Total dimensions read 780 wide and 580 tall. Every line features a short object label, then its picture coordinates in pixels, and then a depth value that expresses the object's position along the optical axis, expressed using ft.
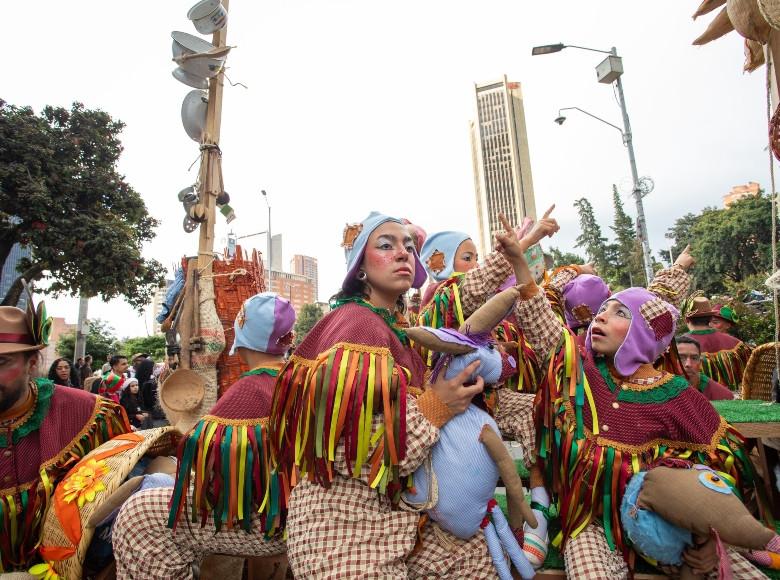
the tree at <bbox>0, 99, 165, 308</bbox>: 44.50
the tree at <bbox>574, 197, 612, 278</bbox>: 153.90
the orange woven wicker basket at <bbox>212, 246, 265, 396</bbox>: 15.17
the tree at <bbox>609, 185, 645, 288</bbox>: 139.83
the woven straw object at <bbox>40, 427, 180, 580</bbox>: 7.08
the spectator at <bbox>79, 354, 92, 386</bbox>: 34.45
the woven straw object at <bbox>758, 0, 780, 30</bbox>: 6.98
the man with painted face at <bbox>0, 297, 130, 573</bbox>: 7.86
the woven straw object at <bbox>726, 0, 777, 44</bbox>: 8.16
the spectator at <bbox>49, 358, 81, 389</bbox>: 21.47
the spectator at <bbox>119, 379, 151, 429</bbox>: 23.22
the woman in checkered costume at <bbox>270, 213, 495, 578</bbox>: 4.91
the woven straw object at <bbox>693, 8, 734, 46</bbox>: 9.85
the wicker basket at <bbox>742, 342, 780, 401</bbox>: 12.72
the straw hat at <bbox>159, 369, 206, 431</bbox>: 13.56
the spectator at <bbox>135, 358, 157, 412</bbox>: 24.73
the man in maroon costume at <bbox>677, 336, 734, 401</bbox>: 12.24
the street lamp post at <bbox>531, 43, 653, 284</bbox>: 35.40
